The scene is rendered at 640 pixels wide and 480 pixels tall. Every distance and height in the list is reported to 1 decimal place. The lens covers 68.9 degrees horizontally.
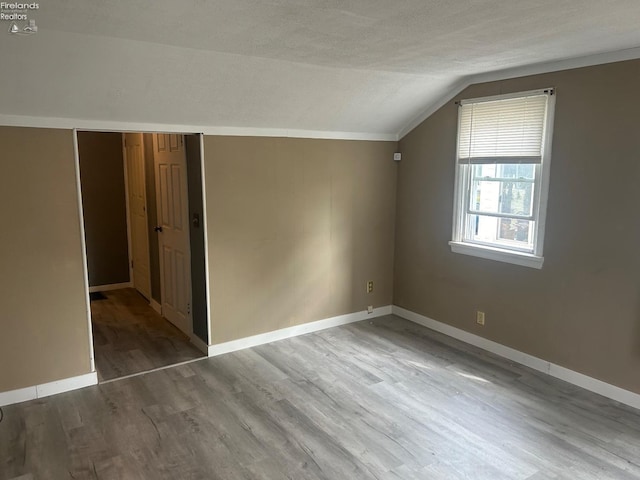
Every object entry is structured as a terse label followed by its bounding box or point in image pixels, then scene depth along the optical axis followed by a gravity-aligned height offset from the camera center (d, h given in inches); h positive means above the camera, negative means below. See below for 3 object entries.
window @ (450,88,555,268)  140.8 +0.4
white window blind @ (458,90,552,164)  140.6 +15.3
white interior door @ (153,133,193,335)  164.4 -19.5
